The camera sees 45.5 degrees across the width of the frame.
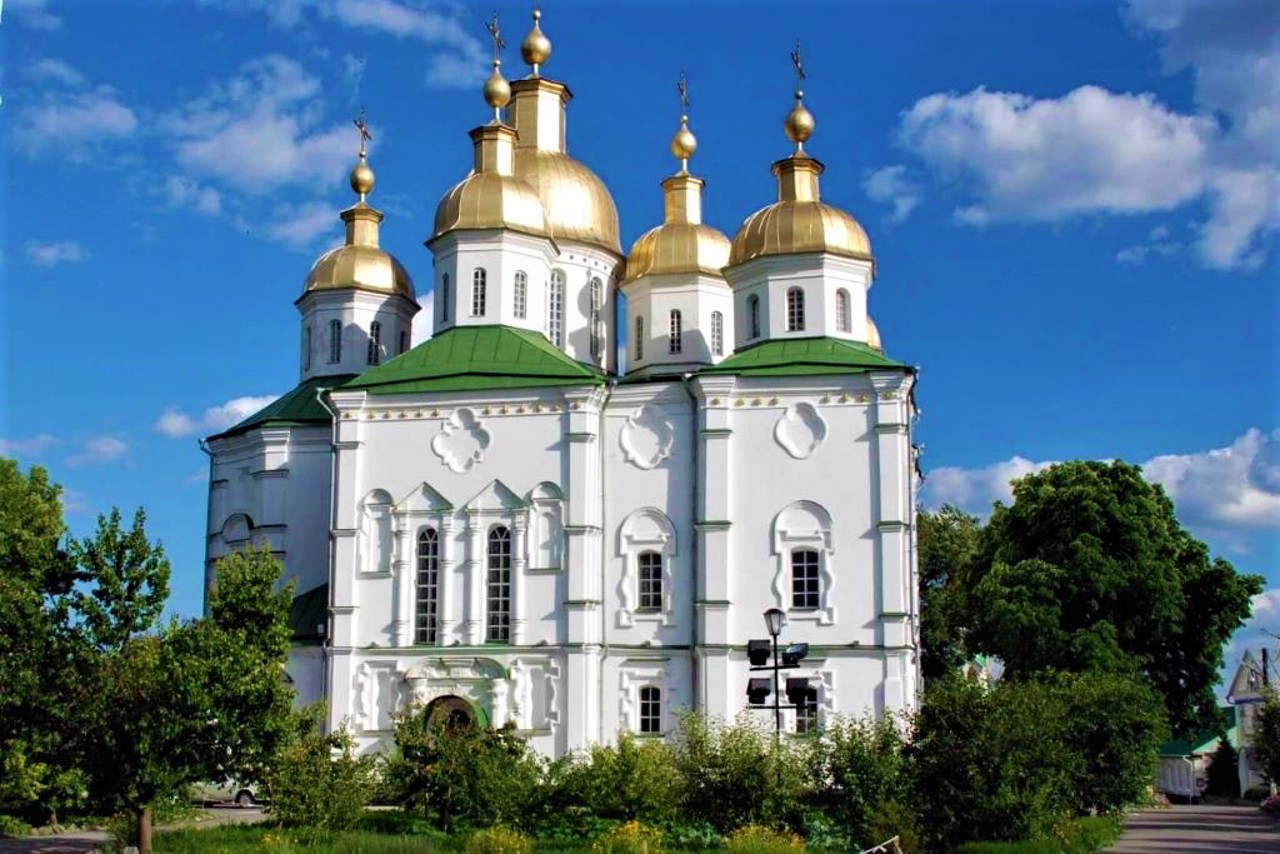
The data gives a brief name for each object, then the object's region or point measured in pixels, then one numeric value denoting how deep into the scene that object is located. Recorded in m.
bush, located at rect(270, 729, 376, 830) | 22.69
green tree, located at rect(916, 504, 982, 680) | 47.47
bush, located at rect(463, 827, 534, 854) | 19.84
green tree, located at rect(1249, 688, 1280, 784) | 41.38
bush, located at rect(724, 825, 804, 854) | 19.90
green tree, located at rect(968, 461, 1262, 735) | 38.09
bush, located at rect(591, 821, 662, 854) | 20.27
